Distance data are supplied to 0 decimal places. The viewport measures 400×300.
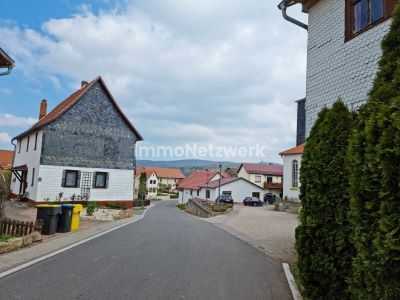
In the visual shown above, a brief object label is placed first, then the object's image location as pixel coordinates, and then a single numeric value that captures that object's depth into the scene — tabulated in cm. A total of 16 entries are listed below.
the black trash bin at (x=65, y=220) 1252
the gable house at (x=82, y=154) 2453
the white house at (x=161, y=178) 9056
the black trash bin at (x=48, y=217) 1169
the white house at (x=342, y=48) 632
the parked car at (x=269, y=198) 4810
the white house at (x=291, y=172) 3066
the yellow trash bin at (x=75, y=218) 1342
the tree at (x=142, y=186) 5441
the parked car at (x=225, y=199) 4297
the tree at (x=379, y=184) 284
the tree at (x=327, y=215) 443
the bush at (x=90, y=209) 1922
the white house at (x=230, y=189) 4962
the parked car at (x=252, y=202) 4311
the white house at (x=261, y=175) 5716
